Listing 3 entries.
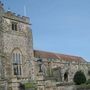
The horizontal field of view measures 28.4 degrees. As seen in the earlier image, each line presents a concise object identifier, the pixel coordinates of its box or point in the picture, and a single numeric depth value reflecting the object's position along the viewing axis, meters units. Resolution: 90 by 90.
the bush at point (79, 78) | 27.79
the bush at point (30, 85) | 24.10
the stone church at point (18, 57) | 23.98
